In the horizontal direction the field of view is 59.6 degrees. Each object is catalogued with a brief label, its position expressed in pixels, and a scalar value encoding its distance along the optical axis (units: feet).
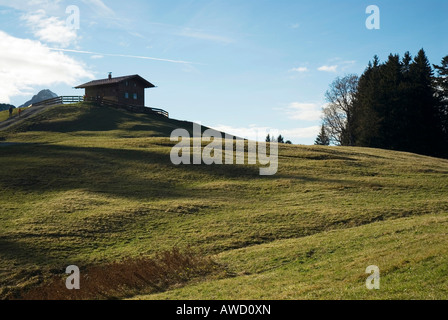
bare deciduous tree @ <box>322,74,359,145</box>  345.10
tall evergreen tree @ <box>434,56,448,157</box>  294.25
